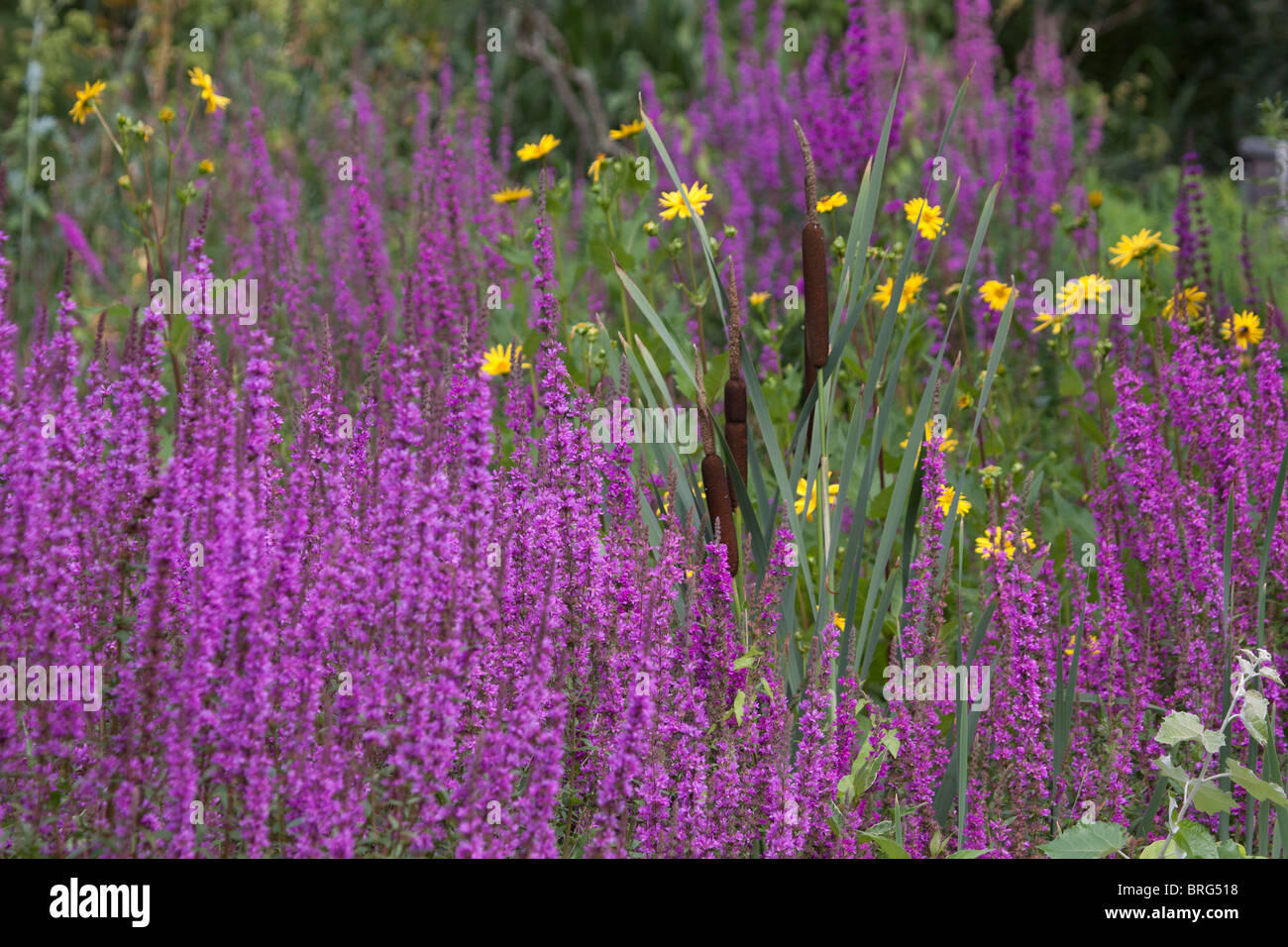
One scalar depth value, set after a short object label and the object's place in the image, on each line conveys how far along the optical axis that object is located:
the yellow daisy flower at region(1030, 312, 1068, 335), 4.27
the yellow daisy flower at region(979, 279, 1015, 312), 4.35
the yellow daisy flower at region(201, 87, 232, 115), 4.48
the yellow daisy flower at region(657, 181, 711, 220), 3.64
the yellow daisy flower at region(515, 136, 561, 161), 4.22
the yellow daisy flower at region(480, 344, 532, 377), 3.97
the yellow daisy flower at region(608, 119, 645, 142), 4.34
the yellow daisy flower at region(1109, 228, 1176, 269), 3.98
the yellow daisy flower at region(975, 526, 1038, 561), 2.86
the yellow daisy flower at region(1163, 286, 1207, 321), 3.51
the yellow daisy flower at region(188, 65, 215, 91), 4.42
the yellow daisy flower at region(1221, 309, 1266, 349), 3.87
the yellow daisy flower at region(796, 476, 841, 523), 3.76
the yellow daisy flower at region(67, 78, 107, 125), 4.26
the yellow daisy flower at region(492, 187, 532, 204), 4.50
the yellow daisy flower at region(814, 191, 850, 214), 3.59
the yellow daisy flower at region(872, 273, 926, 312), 4.04
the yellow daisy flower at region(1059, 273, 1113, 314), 3.87
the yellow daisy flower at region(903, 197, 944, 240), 4.04
